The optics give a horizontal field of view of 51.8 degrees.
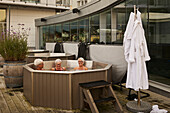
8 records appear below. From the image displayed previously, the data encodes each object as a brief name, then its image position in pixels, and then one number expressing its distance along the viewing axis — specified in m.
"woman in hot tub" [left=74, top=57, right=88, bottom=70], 5.10
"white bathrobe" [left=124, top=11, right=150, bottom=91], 3.34
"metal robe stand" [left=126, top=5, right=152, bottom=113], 3.39
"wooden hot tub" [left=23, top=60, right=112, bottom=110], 3.50
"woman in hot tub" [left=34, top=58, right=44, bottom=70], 4.68
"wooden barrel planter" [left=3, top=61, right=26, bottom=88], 5.04
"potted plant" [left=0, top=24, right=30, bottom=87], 5.04
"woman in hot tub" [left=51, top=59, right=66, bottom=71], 4.94
